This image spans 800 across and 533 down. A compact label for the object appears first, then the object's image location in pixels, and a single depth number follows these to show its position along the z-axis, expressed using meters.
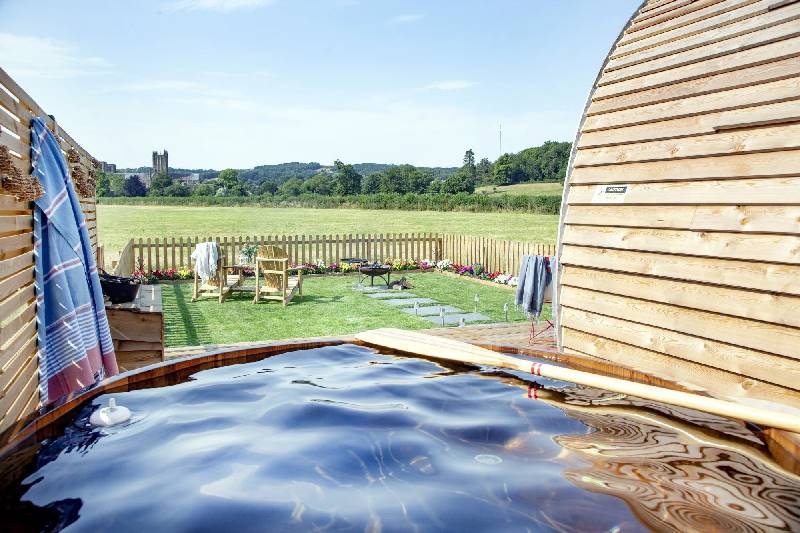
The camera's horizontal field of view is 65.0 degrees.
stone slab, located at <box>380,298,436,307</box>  12.52
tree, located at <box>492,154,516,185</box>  65.00
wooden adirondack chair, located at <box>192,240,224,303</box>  12.98
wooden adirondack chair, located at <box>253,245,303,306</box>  12.55
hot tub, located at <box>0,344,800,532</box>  2.02
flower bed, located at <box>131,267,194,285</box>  15.96
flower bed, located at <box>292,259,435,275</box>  17.48
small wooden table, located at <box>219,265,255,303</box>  13.03
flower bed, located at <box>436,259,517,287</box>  15.20
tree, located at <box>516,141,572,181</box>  61.22
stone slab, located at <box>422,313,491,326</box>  10.57
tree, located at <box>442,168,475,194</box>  59.88
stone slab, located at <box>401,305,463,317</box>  11.38
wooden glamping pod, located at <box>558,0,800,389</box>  4.58
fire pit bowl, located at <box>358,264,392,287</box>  14.27
